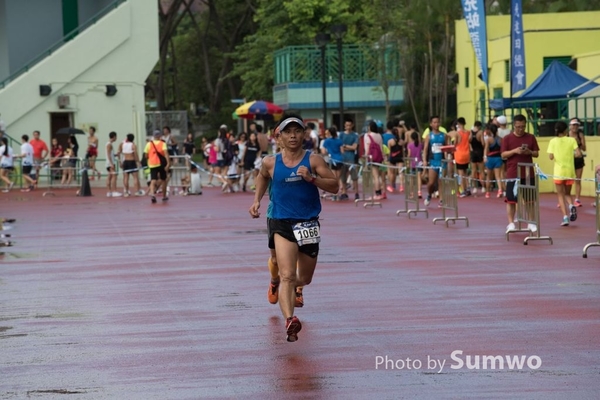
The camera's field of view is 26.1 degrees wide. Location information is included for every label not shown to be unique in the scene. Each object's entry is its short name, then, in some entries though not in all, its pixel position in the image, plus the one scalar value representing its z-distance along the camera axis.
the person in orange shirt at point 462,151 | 30.02
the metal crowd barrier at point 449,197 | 21.59
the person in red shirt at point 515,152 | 18.98
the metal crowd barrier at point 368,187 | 27.14
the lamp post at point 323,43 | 39.19
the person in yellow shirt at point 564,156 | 21.12
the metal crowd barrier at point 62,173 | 40.25
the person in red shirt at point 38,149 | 40.31
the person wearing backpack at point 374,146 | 30.36
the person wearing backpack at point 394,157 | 32.01
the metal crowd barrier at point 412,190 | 23.98
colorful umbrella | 47.62
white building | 44.31
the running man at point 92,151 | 39.56
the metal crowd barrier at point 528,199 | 17.91
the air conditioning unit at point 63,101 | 44.69
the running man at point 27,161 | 38.94
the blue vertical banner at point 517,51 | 31.97
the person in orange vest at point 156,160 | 31.36
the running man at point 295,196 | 10.45
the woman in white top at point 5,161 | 38.03
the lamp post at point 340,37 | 38.53
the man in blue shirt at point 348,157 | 30.78
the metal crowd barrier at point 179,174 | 36.84
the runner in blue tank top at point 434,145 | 28.00
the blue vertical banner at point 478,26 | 33.62
